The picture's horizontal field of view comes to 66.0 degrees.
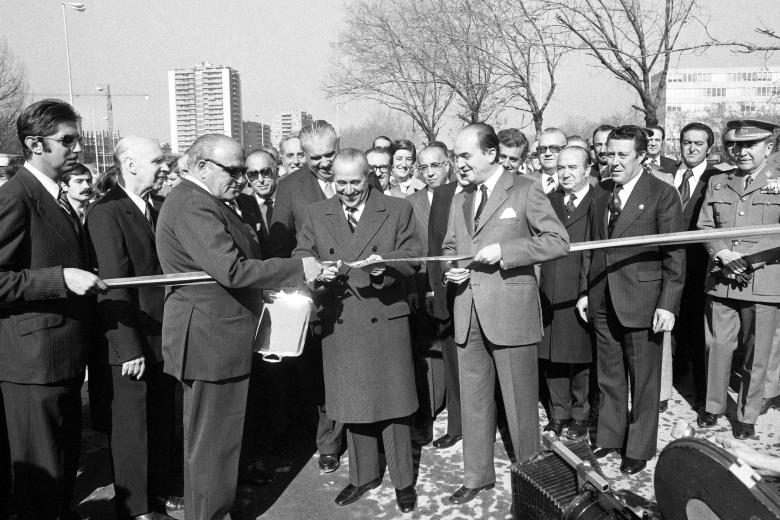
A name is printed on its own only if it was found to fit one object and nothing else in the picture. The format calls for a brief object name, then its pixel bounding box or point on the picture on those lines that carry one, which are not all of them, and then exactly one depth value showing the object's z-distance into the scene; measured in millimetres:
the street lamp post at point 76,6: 30516
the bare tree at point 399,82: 17531
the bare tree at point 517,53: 11578
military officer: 4750
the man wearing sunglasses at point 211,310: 3305
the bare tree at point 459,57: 13930
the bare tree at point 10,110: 28234
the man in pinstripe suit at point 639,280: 4164
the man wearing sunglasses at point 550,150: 6469
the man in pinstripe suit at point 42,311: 3246
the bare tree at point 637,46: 9000
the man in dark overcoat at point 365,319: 3873
